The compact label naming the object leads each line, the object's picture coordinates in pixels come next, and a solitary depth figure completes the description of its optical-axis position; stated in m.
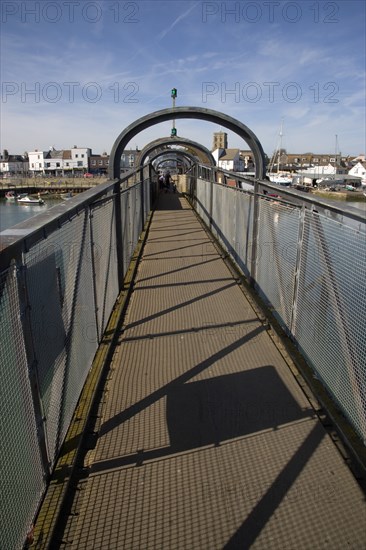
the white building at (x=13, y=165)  105.69
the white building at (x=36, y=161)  103.50
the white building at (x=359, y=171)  79.43
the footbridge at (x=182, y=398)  2.03
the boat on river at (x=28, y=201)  58.69
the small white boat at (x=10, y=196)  63.84
